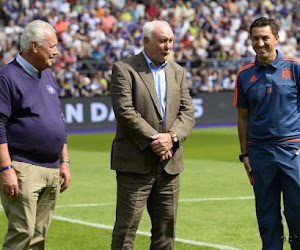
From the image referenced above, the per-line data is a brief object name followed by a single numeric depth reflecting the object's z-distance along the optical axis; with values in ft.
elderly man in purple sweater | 41.04
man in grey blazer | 44.19
